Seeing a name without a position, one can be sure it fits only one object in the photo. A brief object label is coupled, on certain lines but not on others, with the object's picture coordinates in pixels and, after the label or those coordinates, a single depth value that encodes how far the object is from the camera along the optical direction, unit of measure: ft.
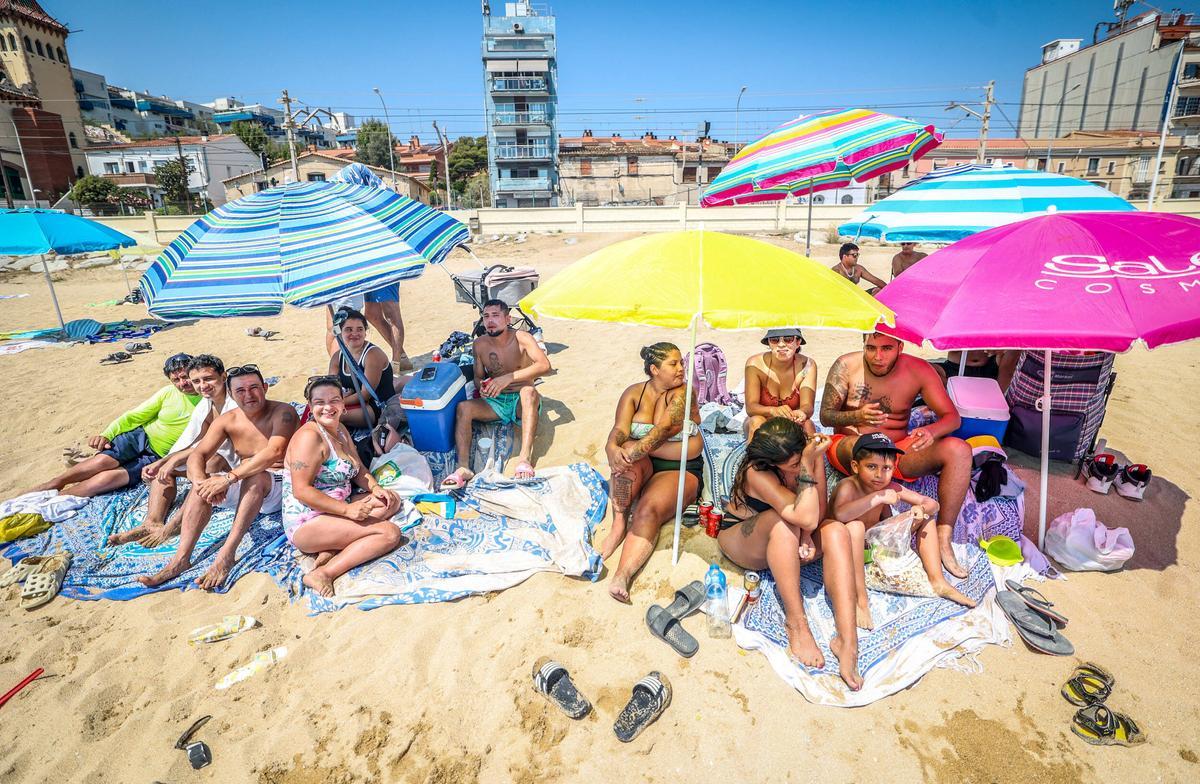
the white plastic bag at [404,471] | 12.91
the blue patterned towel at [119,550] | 11.12
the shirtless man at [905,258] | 22.66
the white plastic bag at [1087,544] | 9.94
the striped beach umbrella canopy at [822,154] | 14.66
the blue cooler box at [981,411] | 11.92
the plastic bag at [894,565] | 9.83
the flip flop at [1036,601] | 9.09
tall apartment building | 126.72
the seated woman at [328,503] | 10.57
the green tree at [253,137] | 152.76
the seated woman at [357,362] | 14.79
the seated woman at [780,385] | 12.47
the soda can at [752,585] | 9.56
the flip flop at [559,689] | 8.08
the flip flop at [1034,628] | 8.64
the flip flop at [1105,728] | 7.32
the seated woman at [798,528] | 8.54
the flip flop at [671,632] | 9.00
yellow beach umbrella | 8.06
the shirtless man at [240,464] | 11.23
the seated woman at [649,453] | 10.94
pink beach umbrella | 7.69
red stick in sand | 8.70
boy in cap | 8.84
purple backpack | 15.89
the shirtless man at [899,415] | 10.36
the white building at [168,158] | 122.21
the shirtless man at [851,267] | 21.99
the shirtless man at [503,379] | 14.98
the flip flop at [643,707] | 7.77
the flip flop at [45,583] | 10.66
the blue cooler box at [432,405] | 14.43
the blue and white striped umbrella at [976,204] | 14.30
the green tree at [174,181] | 113.60
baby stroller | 21.99
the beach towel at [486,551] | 10.54
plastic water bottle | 9.34
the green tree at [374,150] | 157.28
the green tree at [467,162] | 153.89
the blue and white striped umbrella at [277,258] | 10.74
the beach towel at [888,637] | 8.29
